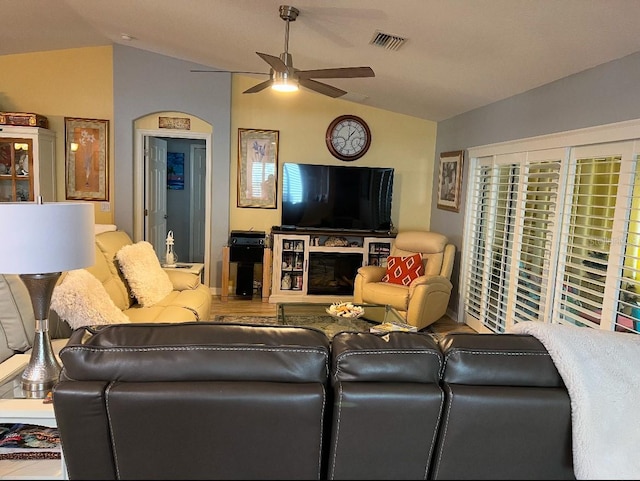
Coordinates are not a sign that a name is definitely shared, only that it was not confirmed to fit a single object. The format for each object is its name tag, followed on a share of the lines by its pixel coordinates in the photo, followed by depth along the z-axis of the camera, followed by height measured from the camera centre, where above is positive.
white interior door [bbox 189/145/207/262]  7.38 -0.24
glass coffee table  3.62 -1.01
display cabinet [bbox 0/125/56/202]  5.09 +0.20
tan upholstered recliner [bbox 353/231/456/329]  4.46 -0.90
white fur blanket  1.21 -0.52
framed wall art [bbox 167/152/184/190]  7.28 +0.26
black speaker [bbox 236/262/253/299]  5.68 -1.13
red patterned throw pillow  4.94 -0.79
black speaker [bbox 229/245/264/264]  5.59 -0.76
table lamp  1.70 -0.27
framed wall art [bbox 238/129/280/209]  5.88 +0.29
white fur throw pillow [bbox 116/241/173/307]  3.56 -0.70
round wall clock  5.98 +0.75
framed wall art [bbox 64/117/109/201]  5.55 +0.30
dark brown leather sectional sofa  1.18 -0.56
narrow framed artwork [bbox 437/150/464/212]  5.29 +0.23
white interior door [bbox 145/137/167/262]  5.92 -0.09
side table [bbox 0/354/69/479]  1.62 -0.87
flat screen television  5.75 -0.01
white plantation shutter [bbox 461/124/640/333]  2.82 -0.26
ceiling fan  3.14 +0.84
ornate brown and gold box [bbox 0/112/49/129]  5.05 +0.67
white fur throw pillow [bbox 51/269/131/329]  2.44 -0.65
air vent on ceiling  3.34 +1.16
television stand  5.69 -0.83
